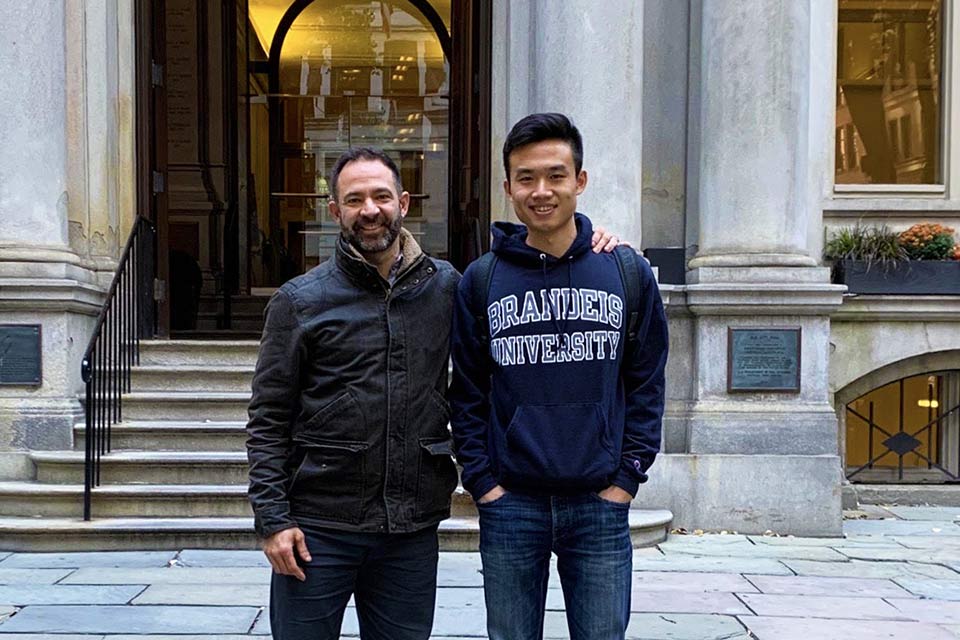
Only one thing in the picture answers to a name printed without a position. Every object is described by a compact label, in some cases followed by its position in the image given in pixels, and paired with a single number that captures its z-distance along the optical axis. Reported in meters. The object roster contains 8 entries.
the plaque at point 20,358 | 7.16
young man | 2.86
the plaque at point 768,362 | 7.33
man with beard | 2.87
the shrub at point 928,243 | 8.10
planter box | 8.02
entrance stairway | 6.38
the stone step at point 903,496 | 8.43
